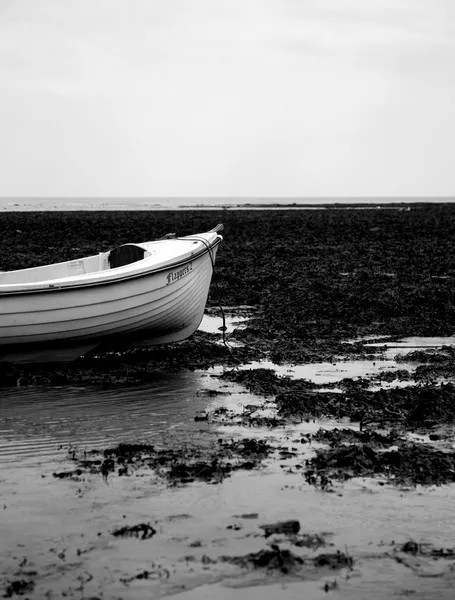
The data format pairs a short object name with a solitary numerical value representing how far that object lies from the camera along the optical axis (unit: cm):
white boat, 972
